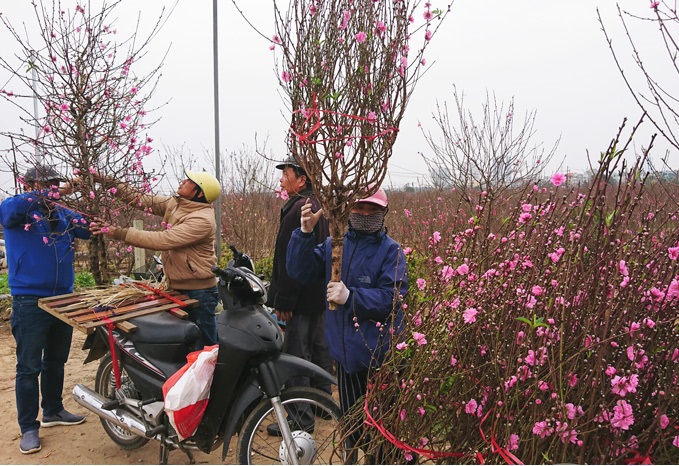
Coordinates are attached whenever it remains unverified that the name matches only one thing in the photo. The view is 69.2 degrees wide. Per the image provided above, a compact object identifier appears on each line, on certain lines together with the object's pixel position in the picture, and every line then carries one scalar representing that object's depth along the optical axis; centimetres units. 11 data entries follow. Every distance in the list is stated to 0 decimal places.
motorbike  277
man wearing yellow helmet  369
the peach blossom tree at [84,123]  379
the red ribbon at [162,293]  353
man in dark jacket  363
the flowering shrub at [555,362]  158
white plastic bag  276
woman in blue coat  249
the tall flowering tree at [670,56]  180
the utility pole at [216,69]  638
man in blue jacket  346
